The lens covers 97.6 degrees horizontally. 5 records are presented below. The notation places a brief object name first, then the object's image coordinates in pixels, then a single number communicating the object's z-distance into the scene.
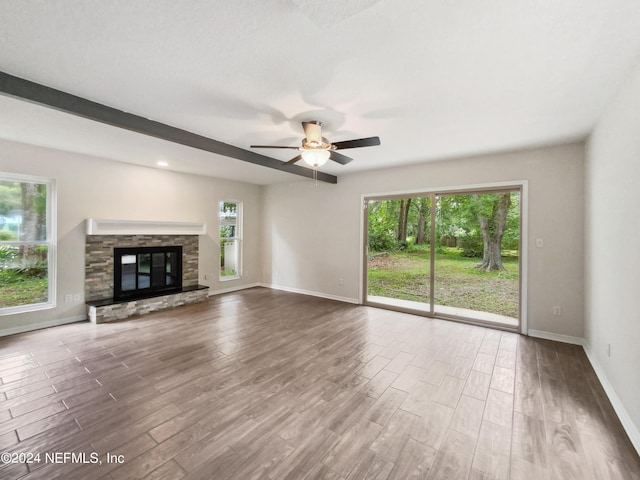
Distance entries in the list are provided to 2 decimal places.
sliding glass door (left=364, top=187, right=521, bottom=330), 4.45
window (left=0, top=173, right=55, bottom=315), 3.90
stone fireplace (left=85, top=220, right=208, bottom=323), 4.54
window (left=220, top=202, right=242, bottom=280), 6.57
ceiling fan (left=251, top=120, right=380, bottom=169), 2.99
